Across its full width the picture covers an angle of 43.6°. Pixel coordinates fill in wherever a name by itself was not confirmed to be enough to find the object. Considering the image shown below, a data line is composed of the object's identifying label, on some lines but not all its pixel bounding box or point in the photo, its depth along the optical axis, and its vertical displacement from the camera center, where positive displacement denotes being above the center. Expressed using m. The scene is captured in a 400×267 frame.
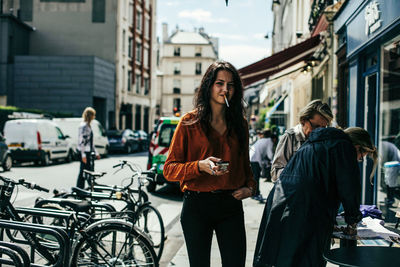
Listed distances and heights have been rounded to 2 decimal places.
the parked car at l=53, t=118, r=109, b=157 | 24.30 -0.12
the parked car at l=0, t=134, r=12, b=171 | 16.38 -0.94
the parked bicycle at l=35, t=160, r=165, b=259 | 5.75 -0.82
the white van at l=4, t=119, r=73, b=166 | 18.70 -0.46
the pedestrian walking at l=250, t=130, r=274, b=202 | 11.13 -0.47
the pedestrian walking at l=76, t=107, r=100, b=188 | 10.28 -0.27
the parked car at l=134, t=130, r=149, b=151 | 33.04 -0.67
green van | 12.06 -0.35
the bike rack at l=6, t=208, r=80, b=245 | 4.19 -0.74
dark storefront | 6.80 +0.80
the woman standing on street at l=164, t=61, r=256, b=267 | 3.12 -0.23
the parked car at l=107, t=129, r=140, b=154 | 29.20 -0.62
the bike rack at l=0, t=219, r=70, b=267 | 3.76 -0.78
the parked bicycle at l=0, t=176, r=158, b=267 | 4.15 -0.95
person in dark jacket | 2.93 -0.39
